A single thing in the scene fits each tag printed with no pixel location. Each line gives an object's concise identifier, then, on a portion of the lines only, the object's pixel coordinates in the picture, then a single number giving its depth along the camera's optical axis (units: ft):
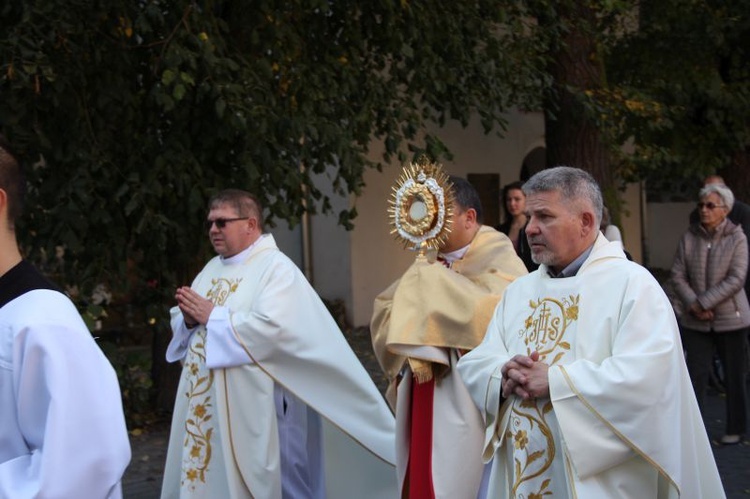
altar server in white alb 7.83
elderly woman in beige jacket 26.37
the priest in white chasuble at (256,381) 19.03
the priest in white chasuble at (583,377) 12.17
